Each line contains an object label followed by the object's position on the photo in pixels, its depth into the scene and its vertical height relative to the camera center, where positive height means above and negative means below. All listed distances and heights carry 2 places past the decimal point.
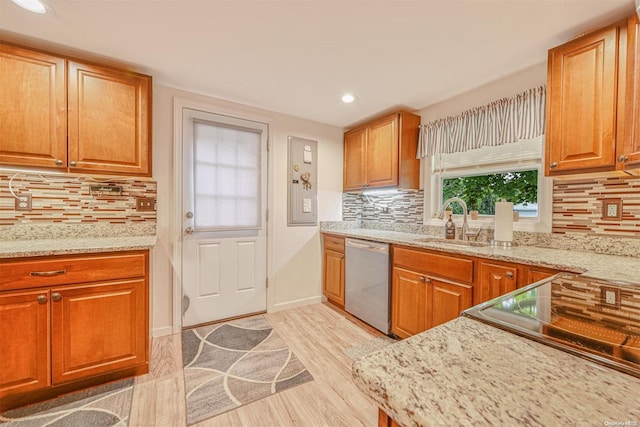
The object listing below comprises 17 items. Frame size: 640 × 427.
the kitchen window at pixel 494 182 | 2.00 +0.27
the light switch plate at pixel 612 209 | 1.63 +0.03
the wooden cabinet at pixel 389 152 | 2.64 +0.61
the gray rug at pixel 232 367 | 1.59 -1.13
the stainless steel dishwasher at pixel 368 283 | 2.31 -0.67
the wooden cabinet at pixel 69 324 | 1.44 -0.68
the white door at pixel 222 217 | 2.47 -0.08
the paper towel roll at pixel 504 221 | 1.87 -0.06
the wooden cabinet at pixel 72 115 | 1.64 +0.62
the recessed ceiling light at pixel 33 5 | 1.37 +1.06
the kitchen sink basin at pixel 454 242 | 2.04 -0.25
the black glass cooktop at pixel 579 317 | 0.51 -0.26
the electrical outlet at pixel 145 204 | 2.24 +0.04
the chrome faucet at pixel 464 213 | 2.25 -0.01
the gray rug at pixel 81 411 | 1.41 -1.14
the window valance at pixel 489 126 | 1.92 +0.72
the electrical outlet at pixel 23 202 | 1.84 +0.03
